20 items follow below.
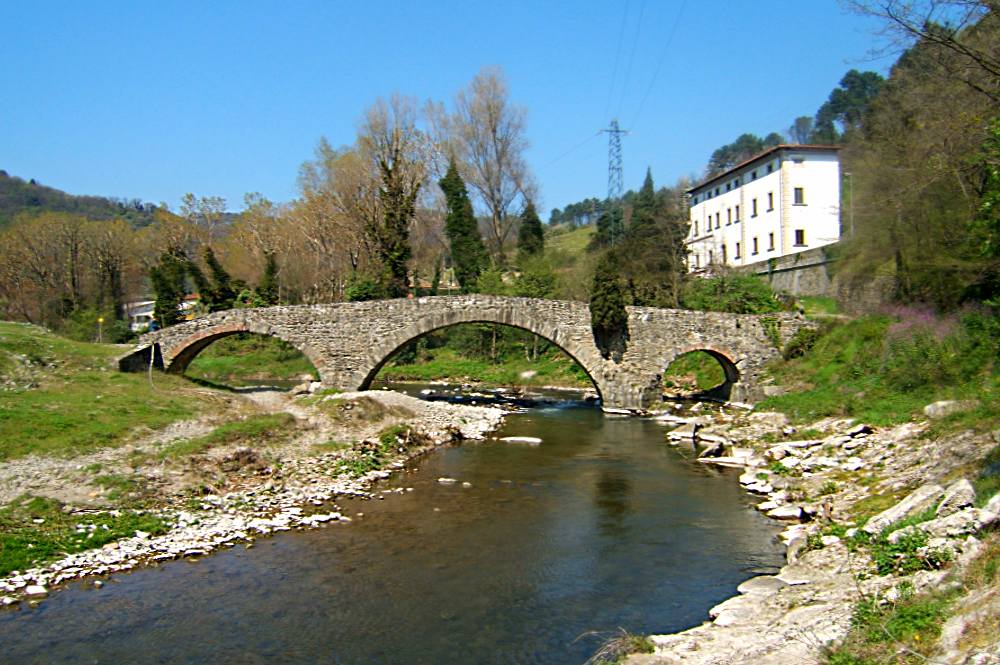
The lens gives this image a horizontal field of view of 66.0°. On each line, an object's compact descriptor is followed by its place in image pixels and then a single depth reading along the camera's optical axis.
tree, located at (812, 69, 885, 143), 88.31
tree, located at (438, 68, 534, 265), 49.03
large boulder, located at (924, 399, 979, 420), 15.69
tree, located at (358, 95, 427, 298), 42.62
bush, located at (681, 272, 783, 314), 35.41
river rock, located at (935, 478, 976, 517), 8.82
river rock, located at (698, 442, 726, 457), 20.22
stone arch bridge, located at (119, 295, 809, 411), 28.75
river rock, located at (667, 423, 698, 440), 23.22
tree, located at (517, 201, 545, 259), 51.81
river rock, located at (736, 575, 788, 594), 9.88
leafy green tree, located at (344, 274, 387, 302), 37.50
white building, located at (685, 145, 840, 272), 43.88
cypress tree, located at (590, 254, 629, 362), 29.22
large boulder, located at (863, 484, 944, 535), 9.95
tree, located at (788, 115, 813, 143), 114.44
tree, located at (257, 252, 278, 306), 36.88
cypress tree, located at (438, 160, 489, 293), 47.06
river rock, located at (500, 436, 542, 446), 22.88
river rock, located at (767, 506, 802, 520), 13.80
